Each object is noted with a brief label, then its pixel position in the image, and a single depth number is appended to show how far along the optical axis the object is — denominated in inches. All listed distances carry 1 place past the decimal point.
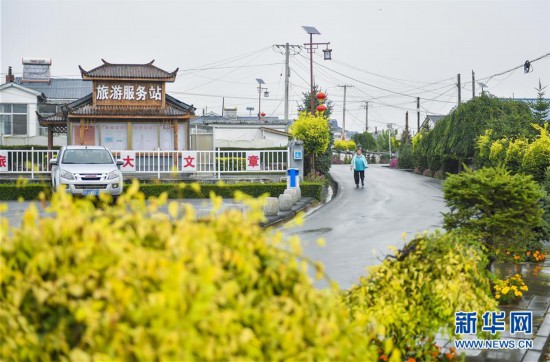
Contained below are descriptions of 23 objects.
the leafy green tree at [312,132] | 1170.6
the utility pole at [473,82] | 2159.2
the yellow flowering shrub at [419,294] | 211.3
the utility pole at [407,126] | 2692.9
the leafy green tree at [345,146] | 3339.1
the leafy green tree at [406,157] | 2138.5
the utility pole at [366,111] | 4158.5
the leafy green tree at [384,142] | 3570.4
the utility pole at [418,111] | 2827.8
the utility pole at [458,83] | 2125.6
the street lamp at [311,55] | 1678.2
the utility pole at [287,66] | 1763.0
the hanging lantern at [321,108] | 1250.1
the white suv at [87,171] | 823.7
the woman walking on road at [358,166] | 1168.8
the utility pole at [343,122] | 3676.7
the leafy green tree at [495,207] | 349.7
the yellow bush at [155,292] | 101.8
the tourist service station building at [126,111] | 1171.3
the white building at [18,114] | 1784.0
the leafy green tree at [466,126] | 1352.1
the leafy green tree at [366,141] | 3592.5
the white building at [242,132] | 1856.5
